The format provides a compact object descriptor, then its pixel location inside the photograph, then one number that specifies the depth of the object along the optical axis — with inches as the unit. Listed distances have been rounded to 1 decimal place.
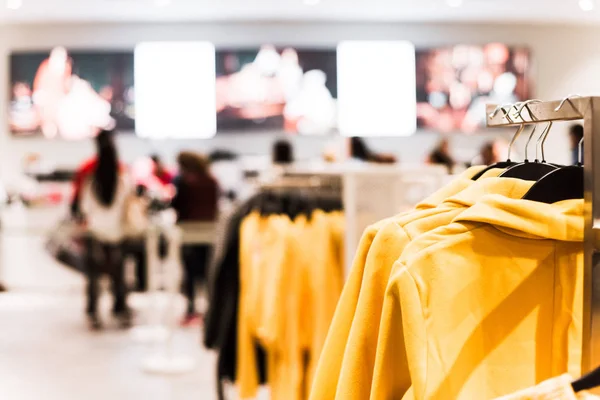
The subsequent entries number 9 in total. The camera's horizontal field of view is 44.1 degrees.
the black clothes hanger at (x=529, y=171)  44.1
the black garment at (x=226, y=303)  115.2
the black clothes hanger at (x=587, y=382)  30.6
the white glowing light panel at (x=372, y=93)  350.9
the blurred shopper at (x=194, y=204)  246.4
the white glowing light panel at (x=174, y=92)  342.3
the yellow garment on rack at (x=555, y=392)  30.3
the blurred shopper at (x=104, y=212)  221.3
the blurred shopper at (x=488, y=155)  206.5
